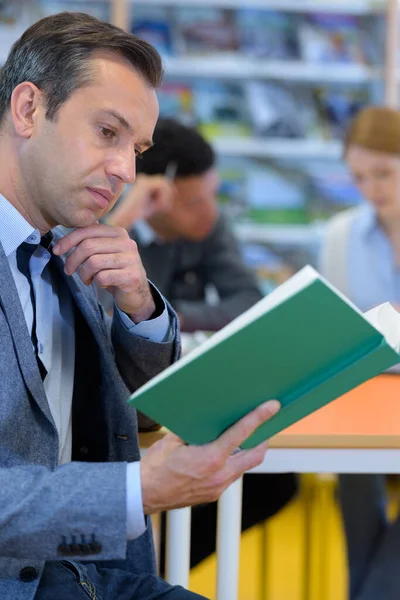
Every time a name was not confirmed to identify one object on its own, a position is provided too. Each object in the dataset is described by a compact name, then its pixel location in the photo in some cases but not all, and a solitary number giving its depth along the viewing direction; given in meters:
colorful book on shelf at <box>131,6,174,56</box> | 7.00
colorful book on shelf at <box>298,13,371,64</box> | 7.15
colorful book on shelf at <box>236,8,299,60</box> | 7.11
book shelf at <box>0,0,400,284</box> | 7.06
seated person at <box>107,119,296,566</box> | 4.71
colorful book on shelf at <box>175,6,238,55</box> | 7.06
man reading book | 1.62
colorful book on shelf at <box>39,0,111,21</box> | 6.84
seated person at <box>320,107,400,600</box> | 4.96
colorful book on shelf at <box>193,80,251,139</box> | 7.15
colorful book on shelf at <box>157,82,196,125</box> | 7.05
